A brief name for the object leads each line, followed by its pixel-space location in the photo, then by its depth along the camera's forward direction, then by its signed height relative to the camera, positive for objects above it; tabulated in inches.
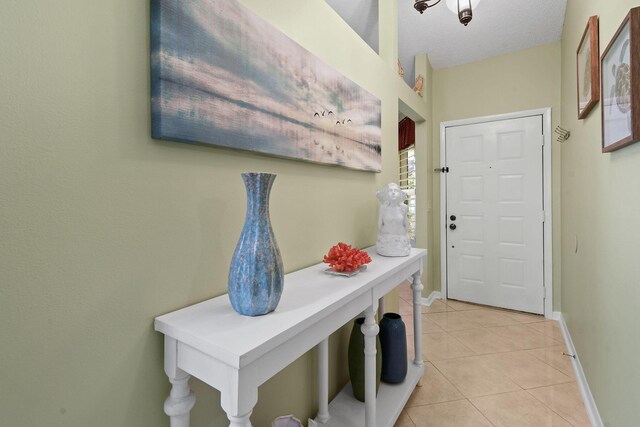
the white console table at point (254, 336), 25.9 -11.9
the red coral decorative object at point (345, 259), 47.4 -7.4
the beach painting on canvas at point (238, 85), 31.4 +16.4
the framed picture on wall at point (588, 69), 61.0 +30.7
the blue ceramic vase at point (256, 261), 31.0 -5.1
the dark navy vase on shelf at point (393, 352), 66.3 -30.6
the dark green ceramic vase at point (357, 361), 60.4 -29.8
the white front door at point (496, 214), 119.3 -1.5
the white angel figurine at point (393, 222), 63.6 -2.4
